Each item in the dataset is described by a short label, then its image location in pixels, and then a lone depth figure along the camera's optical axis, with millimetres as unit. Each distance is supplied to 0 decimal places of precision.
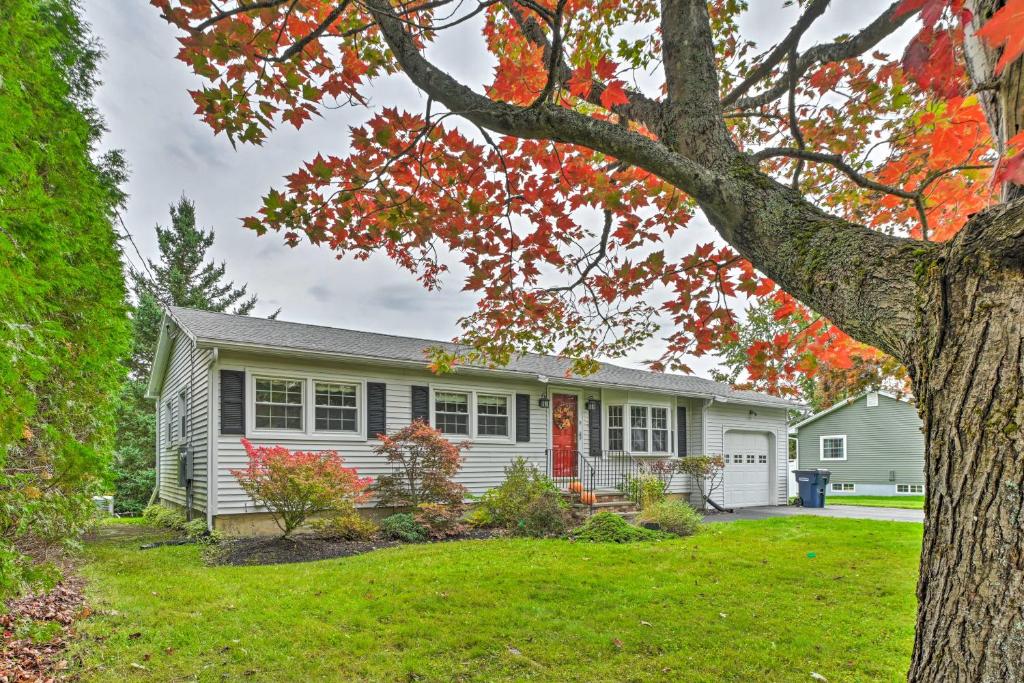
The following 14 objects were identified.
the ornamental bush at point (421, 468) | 10234
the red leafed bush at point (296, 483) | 8156
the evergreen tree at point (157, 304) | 18775
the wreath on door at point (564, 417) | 13609
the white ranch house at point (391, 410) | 9641
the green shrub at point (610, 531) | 8758
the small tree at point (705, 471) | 14336
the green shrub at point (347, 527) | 8797
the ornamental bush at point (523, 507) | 9547
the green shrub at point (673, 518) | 9766
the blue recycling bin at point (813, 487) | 16438
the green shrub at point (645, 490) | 12625
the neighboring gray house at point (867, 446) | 22672
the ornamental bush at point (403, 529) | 9000
